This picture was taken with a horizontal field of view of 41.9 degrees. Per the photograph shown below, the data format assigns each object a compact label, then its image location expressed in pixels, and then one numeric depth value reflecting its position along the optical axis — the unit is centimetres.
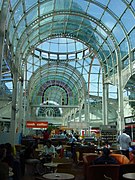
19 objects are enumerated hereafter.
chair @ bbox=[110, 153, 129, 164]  635
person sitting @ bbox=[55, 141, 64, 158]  1015
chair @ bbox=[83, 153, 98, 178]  721
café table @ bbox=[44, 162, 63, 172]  600
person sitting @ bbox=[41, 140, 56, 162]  860
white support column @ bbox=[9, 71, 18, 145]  1407
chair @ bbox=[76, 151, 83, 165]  1006
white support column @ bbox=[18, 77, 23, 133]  1808
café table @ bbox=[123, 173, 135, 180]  416
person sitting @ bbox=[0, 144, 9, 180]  387
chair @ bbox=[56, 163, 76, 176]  460
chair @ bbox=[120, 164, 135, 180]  482
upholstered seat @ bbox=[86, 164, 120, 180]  451
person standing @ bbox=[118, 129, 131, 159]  866
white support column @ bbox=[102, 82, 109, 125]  2111
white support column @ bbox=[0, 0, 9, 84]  757
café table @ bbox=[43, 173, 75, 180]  414
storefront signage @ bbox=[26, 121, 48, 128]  2129
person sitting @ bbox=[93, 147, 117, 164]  503
